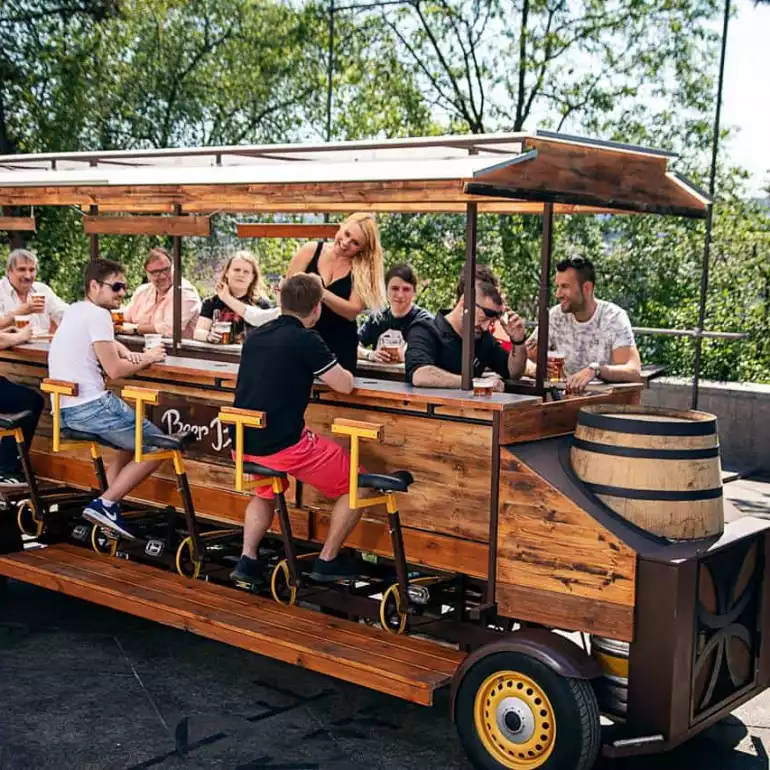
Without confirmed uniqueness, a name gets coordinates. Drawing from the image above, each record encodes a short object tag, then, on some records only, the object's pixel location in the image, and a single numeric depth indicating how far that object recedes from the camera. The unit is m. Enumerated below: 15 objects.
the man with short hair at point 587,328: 6.05
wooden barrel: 4.50
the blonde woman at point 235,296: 7.58
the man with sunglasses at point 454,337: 5.53
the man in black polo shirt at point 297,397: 5.37
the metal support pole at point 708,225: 9.47
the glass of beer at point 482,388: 5.09
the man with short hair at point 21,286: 7.86
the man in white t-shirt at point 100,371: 6.28
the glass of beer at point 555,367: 5.65
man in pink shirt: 7.91
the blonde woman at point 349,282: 6.22
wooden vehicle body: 4.38
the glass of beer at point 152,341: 6.59
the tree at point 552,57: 13.38
